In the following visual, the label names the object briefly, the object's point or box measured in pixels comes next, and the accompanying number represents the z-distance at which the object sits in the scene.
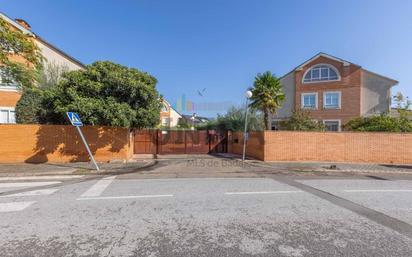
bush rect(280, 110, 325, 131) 18.44
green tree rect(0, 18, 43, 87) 10.20
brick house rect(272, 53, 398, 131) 25.05
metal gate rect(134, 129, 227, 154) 18.94
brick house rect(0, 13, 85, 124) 17.10
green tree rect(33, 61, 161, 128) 11.68
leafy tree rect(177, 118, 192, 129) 45.70
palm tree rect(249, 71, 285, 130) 18.66
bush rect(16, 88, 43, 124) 15.33
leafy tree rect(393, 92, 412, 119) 19.20
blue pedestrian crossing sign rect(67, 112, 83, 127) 9.88
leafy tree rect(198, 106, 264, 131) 22.09
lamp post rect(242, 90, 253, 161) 13.03
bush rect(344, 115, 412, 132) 16.52
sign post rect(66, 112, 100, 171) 9.88
